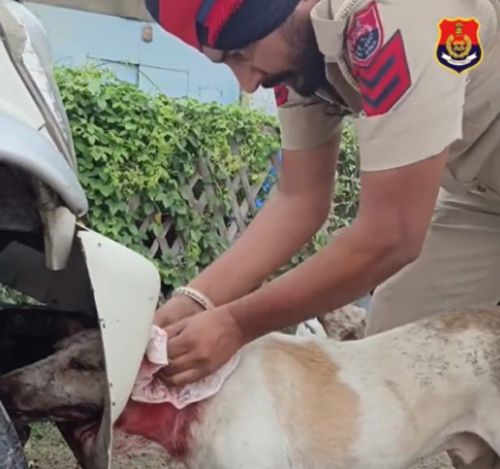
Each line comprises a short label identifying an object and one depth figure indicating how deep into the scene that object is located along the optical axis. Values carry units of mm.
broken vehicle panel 1774
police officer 2248
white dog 2452
